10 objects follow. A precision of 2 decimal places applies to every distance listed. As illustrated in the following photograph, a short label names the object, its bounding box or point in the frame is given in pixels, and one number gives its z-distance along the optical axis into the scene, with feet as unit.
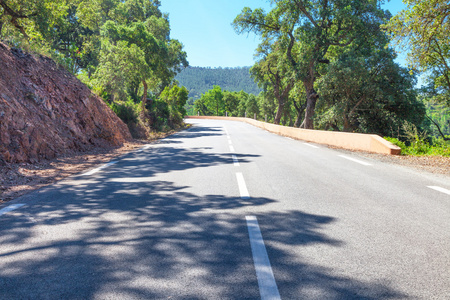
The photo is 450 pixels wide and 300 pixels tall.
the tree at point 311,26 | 72.54
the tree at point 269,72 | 122.40
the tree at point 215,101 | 338.95
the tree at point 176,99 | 105.50
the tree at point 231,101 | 348.18
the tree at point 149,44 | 71.56
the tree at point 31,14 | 43.91
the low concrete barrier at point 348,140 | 38.24
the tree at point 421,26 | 34.37
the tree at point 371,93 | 72.40
